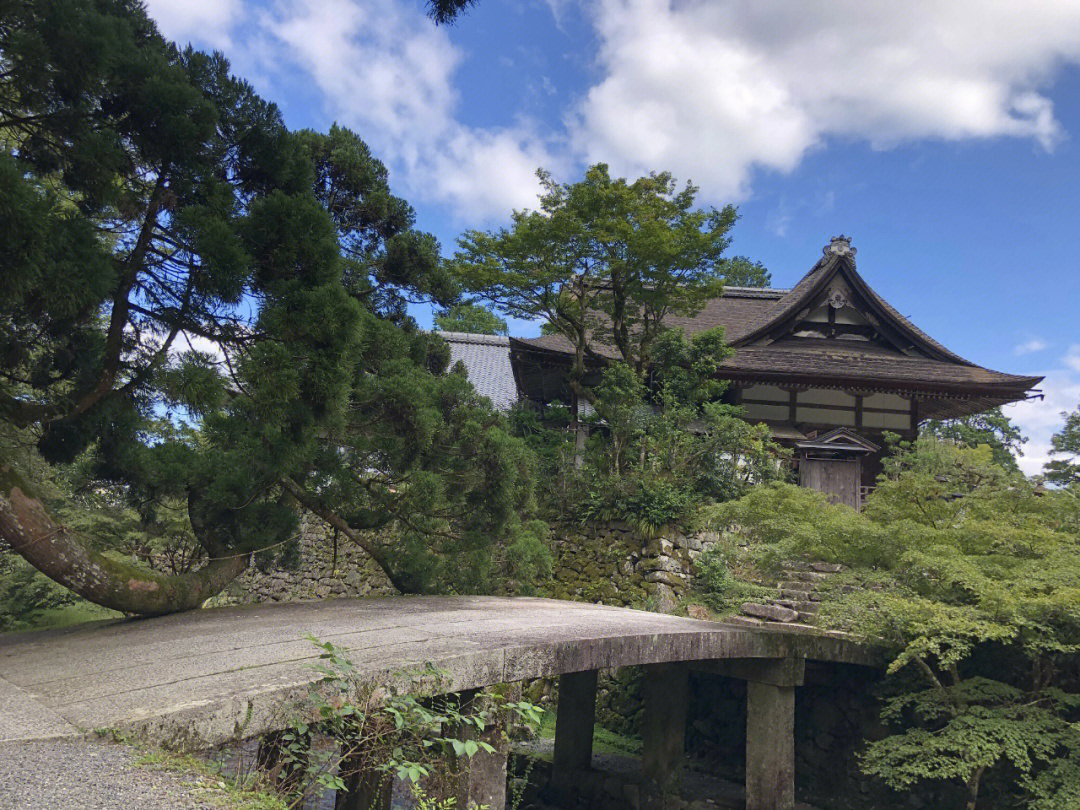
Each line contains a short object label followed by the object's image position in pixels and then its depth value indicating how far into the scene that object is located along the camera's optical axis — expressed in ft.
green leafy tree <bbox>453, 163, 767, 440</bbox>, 45.27
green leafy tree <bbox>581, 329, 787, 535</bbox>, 41.91
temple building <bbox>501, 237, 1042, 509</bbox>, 50.16
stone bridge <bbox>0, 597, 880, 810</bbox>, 10.25
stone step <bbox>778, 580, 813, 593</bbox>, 38.19
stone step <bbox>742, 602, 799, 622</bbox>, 36.45
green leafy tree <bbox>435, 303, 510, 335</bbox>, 96.17
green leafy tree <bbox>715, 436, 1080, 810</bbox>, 20.92
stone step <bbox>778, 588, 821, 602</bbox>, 37.45
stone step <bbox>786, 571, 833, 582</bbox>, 38.68
